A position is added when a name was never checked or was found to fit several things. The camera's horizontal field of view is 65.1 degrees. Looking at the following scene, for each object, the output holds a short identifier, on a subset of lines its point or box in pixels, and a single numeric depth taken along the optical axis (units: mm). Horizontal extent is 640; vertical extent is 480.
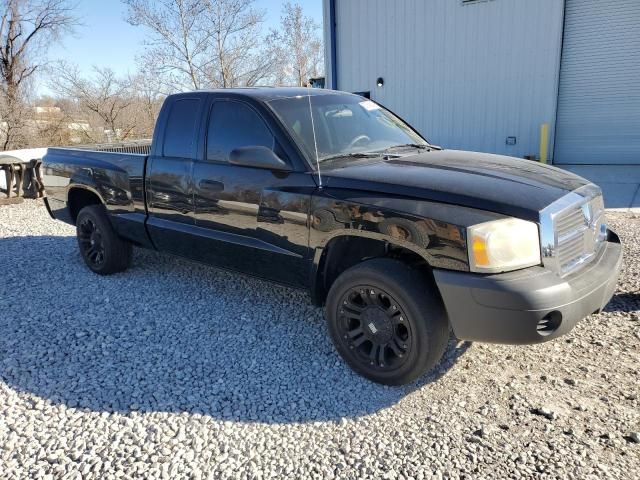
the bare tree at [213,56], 24844
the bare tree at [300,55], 36219
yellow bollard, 11758
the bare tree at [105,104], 23625
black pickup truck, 2721
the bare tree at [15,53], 23234
